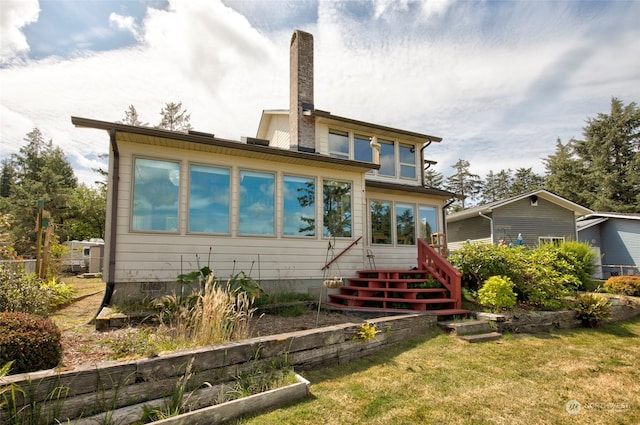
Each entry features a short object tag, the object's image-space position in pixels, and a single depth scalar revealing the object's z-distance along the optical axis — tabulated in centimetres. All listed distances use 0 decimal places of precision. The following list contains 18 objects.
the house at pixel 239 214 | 631
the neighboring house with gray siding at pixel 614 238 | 1875
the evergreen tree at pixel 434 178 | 4110
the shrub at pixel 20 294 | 478
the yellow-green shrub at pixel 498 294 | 655
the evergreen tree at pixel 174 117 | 3002
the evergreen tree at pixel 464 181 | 4519
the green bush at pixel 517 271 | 738
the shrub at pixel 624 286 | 1078
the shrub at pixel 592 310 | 708
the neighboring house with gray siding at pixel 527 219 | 1706
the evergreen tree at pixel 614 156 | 2898
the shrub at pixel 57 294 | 624
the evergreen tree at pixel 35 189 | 2503
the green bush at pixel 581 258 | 1164
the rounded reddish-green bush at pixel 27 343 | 273
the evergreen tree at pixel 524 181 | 4178
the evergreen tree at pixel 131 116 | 3014
